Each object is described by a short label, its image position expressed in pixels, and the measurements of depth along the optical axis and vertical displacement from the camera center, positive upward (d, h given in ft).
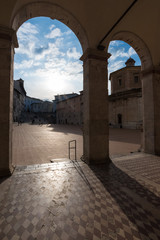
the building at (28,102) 220.08 +41.30
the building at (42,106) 214.48 +30.56
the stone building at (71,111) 117.60 +13.36
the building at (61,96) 195.10 +45.08
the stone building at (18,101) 128.67 +25.56
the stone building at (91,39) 11.05 +10.34
